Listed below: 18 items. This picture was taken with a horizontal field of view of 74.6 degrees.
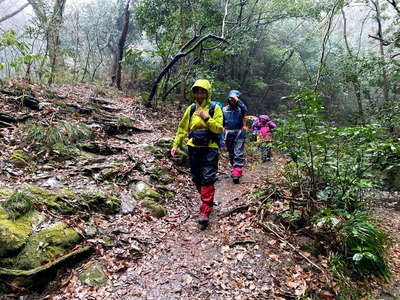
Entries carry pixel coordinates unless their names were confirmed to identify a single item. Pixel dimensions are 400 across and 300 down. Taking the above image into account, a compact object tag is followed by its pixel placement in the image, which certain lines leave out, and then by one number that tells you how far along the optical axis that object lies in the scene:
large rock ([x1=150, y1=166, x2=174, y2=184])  6.33
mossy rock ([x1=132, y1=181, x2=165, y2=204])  5.42
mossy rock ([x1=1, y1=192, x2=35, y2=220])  3.50
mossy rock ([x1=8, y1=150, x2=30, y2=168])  4.95
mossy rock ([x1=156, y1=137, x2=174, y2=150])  7.93
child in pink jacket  8.48
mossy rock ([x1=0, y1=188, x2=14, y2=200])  3.79
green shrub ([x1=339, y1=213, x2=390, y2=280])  3.52
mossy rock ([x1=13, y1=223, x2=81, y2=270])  3.11
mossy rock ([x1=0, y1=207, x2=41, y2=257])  3.11
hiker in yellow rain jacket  4.52
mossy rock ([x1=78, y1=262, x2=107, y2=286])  3.27
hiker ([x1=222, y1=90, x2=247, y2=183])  6.91
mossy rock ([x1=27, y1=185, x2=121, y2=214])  4.08
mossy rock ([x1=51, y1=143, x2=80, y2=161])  5.67
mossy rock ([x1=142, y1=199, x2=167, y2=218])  5.11
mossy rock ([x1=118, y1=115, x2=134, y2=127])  8.70
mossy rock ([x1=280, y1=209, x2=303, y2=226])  4.22
